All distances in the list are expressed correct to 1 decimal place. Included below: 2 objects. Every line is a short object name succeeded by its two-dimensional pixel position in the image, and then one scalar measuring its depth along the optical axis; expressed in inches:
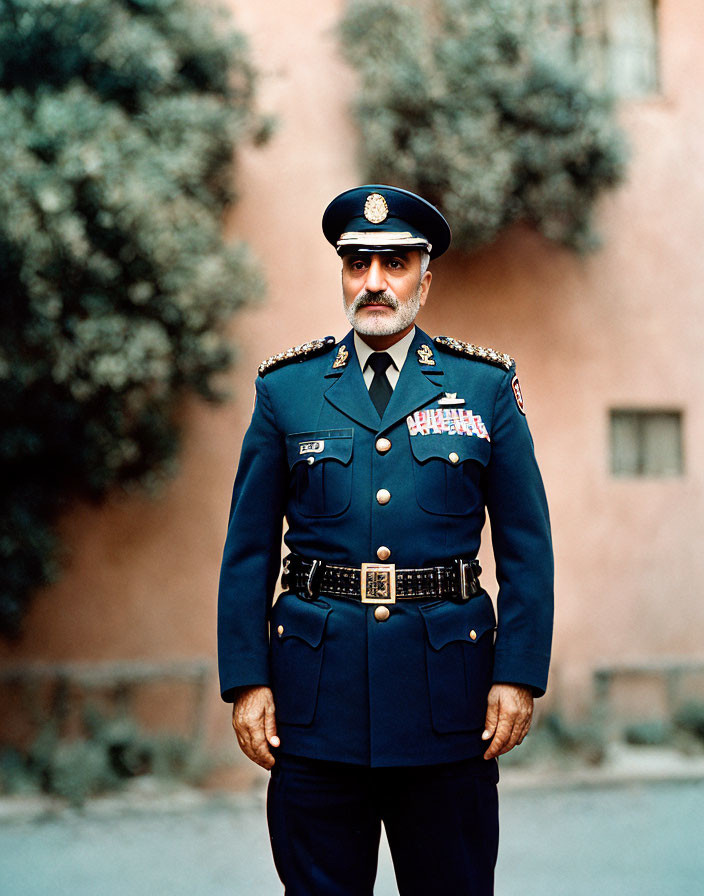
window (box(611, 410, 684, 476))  297.1
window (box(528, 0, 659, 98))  296.8
